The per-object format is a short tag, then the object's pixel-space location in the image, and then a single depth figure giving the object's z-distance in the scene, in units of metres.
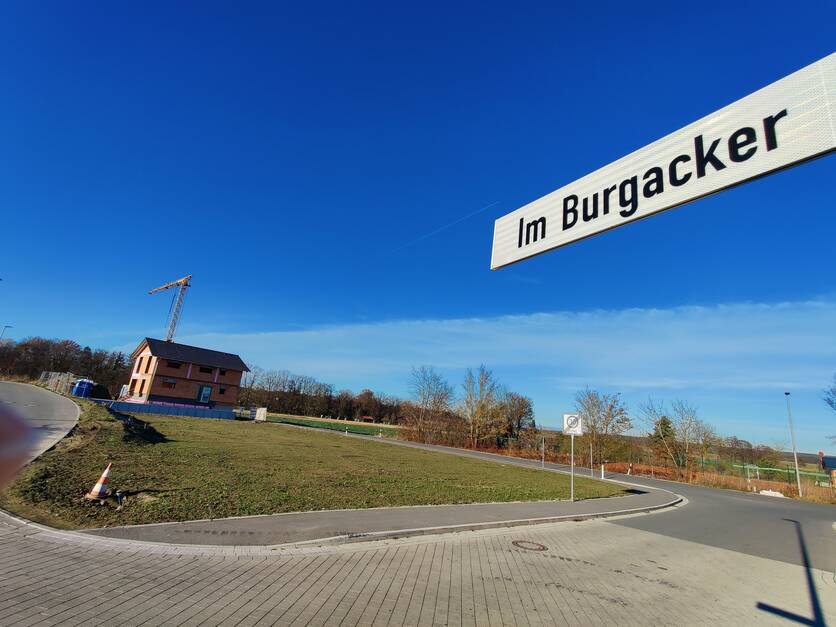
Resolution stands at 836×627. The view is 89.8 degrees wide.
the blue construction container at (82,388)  36.19
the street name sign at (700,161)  1.96
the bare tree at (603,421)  41.25
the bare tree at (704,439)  35.12
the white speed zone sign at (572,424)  15.87
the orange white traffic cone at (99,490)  8.36
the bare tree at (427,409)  51.59
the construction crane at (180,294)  93.01
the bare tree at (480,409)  50.59
